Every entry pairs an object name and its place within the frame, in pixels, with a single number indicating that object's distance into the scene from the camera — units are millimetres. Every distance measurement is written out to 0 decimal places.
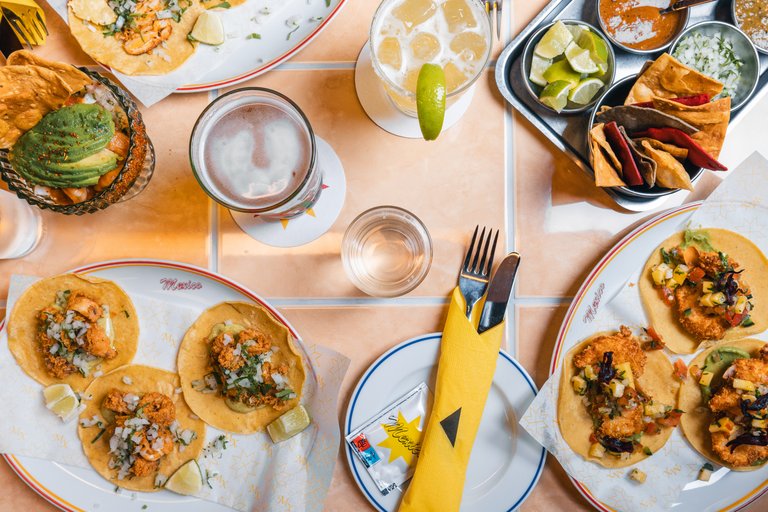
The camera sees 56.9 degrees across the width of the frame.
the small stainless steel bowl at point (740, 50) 562
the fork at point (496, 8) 566
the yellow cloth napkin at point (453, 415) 555
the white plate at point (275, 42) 569
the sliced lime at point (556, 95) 541
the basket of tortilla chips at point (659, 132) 526
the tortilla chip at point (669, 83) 542
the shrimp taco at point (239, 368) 559
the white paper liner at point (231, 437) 563
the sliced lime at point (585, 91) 549
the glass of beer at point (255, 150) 520
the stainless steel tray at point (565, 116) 570
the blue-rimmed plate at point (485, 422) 564
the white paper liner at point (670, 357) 569
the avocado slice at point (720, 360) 583
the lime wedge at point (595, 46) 547
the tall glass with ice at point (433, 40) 530
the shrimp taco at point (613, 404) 559
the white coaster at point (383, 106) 578
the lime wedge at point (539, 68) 557
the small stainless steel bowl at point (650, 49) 560
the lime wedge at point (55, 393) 567
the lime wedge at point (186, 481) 564
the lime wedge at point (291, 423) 560
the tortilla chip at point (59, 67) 531
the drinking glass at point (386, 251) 568
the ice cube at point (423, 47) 530
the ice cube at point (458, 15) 531
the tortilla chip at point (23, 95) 520
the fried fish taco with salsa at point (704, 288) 566
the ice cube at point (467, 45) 531
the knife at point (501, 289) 566
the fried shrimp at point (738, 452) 566
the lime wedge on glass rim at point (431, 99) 482
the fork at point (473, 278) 573
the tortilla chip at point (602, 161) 528
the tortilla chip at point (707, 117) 529
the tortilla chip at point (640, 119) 526
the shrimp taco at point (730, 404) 559
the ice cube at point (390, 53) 531
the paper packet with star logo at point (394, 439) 563
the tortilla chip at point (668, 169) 520
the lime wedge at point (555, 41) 548
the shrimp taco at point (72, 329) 561
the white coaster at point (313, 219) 577
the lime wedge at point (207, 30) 568
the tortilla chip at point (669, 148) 529
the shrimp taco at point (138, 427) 561
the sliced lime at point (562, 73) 548
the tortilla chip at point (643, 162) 526
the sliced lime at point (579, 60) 544
